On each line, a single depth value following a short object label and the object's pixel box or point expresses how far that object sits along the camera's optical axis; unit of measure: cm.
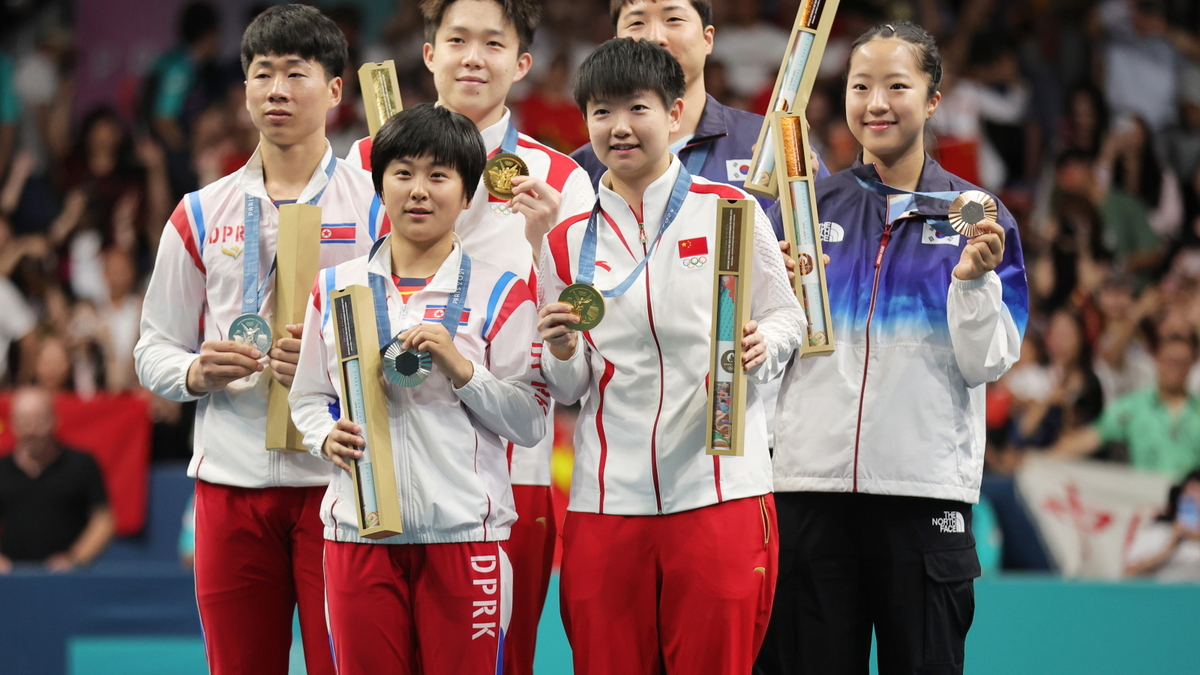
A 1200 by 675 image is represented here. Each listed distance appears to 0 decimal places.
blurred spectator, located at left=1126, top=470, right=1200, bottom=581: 1369
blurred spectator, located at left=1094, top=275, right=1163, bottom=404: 1714
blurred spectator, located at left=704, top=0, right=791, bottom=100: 2120
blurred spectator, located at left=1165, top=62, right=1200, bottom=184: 2084
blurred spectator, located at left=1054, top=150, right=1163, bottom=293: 1959
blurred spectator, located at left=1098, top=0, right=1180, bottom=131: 2173
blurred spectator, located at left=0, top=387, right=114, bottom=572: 1519
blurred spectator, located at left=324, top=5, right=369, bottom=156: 2059
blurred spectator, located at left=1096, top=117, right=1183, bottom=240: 2037
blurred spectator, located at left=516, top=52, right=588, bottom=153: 1991
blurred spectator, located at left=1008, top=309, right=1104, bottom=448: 1598
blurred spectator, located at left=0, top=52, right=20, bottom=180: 2205
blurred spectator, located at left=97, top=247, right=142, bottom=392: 1777
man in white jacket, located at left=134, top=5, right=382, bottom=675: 734
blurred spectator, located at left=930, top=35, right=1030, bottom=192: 2037
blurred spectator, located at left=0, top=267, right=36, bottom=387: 1892
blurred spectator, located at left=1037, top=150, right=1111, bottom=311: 1880
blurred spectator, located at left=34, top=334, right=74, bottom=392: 1664
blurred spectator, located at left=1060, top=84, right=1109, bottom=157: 2059
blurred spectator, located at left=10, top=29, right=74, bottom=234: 2225
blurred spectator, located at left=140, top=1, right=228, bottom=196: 2173
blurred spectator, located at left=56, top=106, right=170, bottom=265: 2023
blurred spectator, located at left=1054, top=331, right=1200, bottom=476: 1507
